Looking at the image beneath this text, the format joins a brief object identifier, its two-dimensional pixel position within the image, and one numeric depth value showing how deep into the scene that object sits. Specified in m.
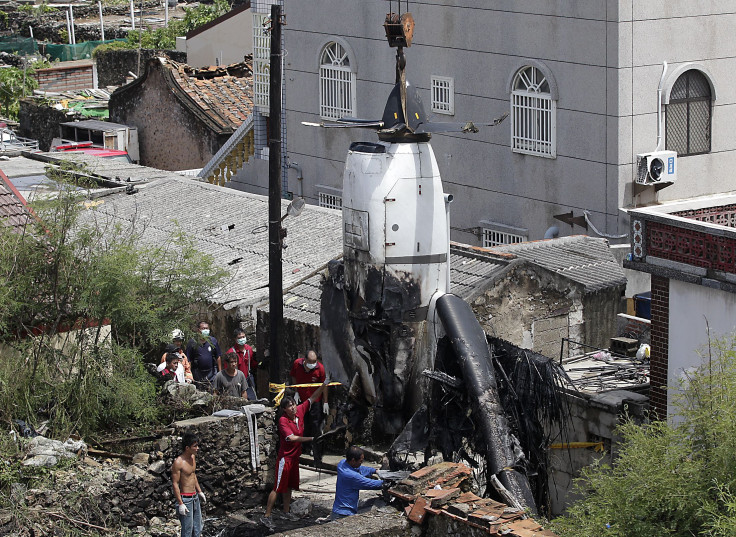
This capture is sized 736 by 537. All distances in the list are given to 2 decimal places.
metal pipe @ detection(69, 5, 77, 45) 66.81
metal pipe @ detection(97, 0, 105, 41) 66.69
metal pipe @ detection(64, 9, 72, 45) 67.00
